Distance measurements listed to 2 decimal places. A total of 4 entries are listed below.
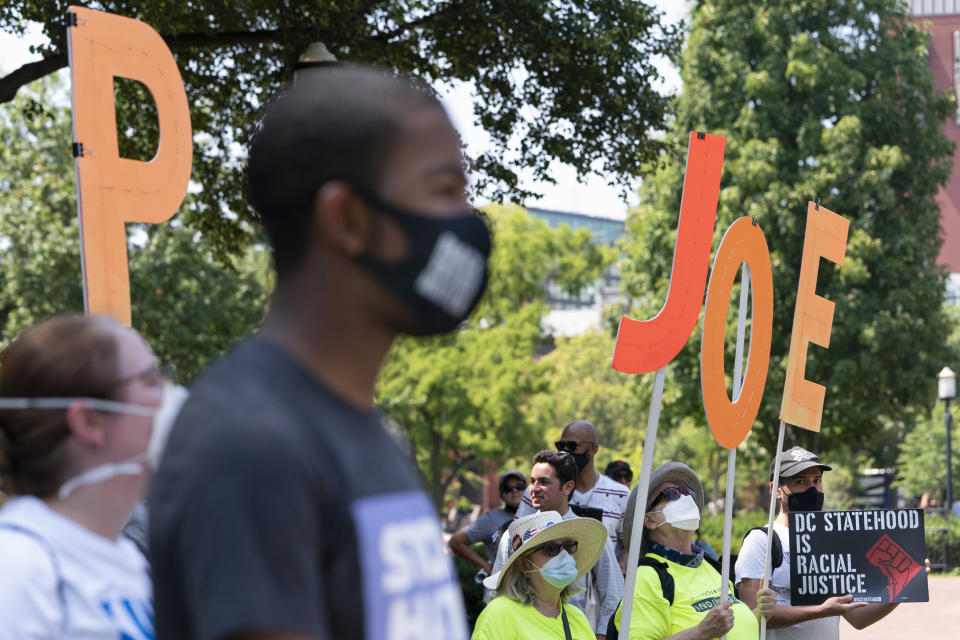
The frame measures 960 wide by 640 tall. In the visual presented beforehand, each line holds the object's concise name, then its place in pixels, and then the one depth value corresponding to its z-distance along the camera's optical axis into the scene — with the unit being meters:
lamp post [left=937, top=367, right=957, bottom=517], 20.95
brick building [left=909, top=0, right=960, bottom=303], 56.75
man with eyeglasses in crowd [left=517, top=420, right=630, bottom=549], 7.46
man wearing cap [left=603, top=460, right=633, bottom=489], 9.25
